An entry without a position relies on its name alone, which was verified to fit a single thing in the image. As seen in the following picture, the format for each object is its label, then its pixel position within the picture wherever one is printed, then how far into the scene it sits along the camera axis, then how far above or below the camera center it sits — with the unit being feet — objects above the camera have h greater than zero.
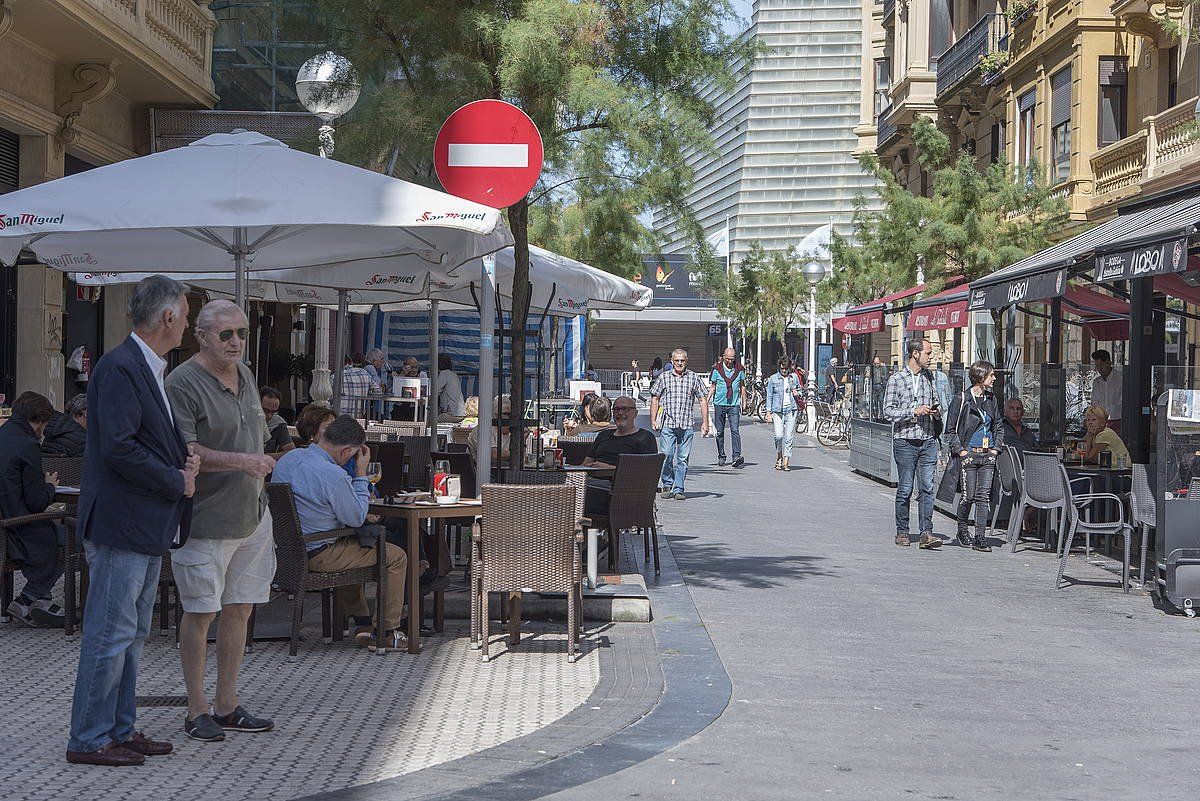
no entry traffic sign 27.37 +4.10
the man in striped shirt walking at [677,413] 59.06 -1.47
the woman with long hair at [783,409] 77.61 -1.59
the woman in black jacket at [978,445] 44.91 -1.94
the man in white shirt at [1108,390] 51.55 -0.13
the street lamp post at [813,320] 109.91 +5.08
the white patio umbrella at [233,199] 25.58 +3.02
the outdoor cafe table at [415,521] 26.07 -2.69
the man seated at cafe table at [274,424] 40.04 -1.57
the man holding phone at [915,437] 44.47 -1.69
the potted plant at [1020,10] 97.96 +25.36
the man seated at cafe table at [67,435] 33.55 -1.61
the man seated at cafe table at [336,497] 25.53 -2.21
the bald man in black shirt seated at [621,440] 40.96 -1.83
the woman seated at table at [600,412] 48.60 -1.20
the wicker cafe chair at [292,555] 25.02 -3.19
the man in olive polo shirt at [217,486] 18.62 -1.52
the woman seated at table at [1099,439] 44.93 -1.65
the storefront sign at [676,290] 305.12 +18.80
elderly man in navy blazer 17.54 -1.64
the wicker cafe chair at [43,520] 27.14 -3.21
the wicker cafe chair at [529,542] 25.71 -2.97
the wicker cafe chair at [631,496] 34.88 -2.89
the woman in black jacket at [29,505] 27.53 -2.66
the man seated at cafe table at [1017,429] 47.65 -1.46
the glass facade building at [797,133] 408.46 +70.44
